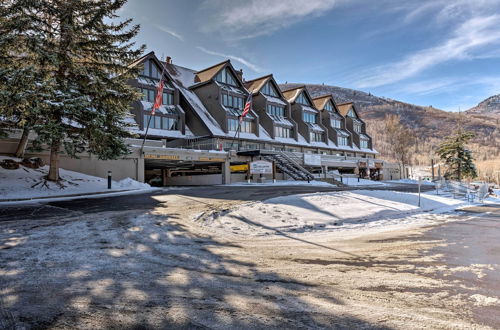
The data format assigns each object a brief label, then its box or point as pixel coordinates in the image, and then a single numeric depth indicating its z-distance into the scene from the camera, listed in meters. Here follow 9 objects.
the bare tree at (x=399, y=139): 58.31
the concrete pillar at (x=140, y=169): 23.62
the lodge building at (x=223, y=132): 27.14
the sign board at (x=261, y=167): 30.14
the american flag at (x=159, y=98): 23.72
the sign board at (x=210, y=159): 28.03
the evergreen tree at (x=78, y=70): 15.43
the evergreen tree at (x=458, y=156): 45.62
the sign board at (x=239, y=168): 31.54
